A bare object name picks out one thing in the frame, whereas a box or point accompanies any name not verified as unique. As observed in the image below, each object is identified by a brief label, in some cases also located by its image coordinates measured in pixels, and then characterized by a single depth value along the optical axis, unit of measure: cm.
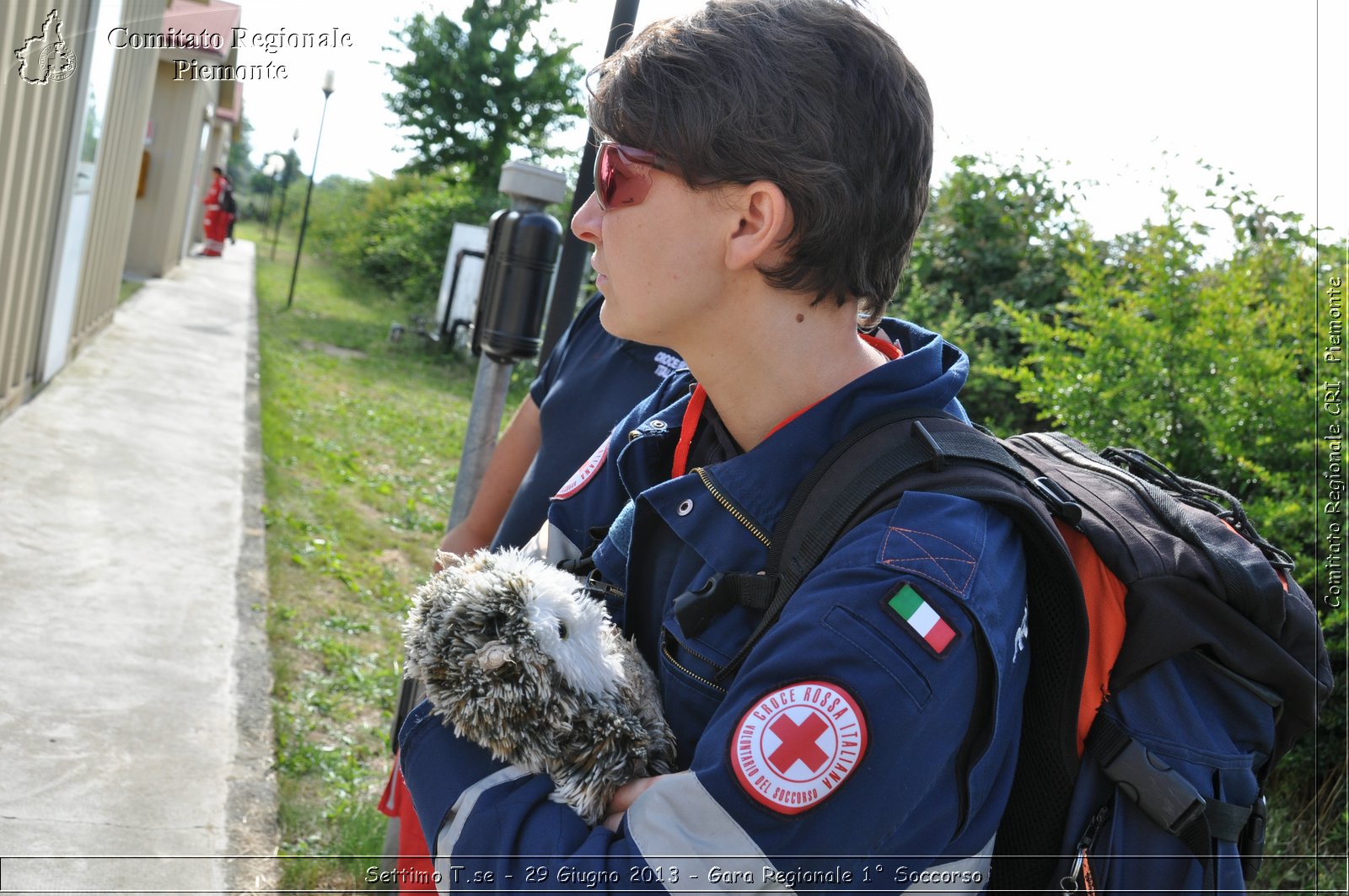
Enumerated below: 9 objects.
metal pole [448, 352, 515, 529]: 302
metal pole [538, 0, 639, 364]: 305
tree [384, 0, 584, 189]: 1822
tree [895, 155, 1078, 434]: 581
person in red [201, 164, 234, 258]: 2336
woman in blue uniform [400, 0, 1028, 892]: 116
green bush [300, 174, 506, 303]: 1845
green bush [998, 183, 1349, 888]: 360
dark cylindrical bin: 276
